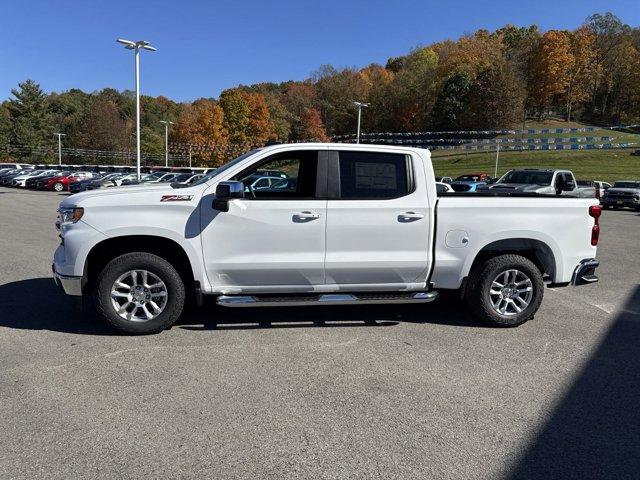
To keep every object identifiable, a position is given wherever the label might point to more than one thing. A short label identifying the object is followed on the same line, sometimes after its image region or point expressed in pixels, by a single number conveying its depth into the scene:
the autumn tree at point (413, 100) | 88.62
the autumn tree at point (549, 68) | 84.19
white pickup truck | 4.92
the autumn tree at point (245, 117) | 76.75
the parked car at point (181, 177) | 30.14
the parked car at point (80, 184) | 31.43
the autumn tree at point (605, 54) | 91.06
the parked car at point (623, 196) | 25.61
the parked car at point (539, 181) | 17.06
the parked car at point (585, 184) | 22.31
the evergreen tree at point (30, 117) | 81.94
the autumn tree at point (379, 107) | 90.56
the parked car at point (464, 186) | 25.31
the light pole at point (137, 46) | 27.39
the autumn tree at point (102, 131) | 83.88
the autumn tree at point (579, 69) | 87.94
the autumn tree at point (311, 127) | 82.31
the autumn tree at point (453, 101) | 80.19
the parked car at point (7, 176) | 39.88
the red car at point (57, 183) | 35.59
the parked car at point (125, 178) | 32.53
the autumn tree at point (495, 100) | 74.94
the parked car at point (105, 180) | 31.72
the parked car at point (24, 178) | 38.53
